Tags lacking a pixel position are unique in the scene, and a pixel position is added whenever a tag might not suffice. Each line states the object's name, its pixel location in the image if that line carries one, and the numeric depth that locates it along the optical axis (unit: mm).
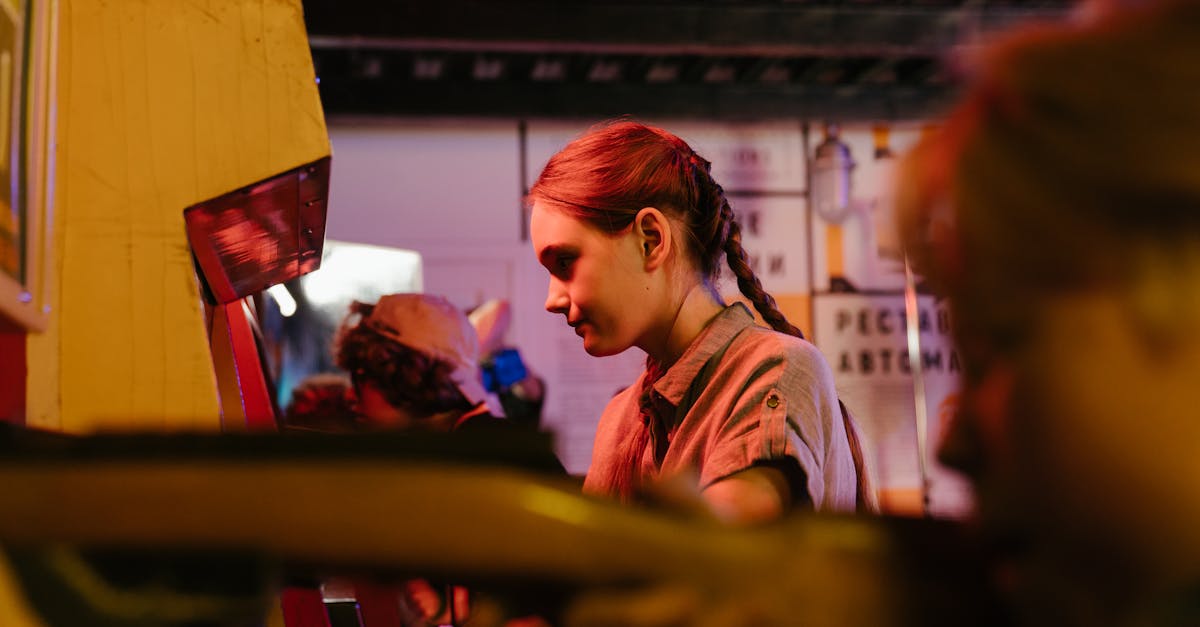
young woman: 1385
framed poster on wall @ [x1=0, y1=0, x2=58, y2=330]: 785
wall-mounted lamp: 5348
